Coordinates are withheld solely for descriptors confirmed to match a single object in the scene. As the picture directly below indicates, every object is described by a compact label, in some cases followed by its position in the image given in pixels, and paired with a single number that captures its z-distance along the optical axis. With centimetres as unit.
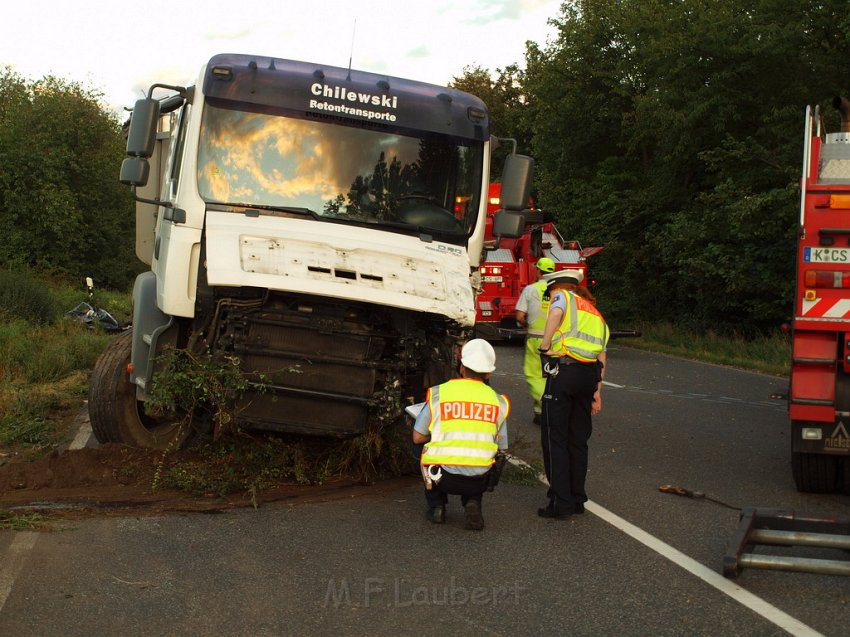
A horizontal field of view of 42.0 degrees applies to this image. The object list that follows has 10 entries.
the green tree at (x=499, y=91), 4543
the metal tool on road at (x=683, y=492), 773
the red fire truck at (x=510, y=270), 2105
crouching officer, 661
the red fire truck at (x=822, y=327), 742
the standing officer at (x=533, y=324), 1082
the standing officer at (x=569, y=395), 705
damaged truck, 706
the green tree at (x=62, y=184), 3838
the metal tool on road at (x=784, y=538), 547
